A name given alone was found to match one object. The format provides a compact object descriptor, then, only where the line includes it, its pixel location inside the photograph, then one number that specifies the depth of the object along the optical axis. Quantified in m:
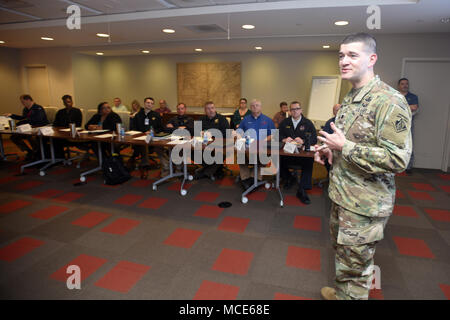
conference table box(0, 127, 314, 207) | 3.63
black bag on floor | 4.36
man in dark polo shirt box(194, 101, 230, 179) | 4.69
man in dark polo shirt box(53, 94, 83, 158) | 5.48
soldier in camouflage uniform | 1.30
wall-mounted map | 7.87
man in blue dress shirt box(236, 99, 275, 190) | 4.27
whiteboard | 6.58
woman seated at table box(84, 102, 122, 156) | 5.17
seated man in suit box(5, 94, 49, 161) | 5.56
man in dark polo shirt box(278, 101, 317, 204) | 3.86
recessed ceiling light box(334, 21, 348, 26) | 4.40
